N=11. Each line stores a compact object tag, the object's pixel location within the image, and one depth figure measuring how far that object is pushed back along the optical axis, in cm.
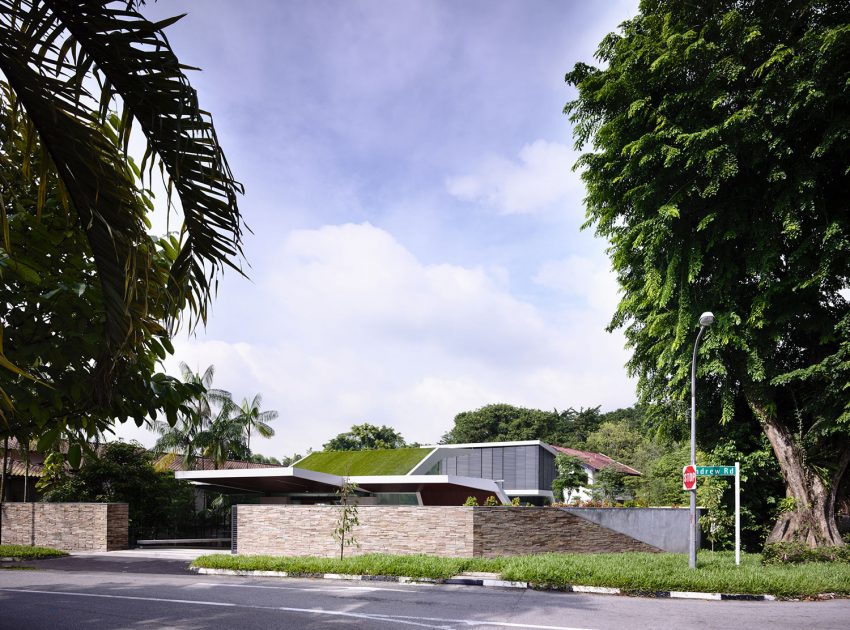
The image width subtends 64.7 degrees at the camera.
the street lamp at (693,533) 1673
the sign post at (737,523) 1765
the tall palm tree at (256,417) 4681
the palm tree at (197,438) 4266
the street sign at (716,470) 1728
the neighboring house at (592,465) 4379
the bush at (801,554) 1856
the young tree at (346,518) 1986
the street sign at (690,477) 1723
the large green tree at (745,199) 1944
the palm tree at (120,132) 373
